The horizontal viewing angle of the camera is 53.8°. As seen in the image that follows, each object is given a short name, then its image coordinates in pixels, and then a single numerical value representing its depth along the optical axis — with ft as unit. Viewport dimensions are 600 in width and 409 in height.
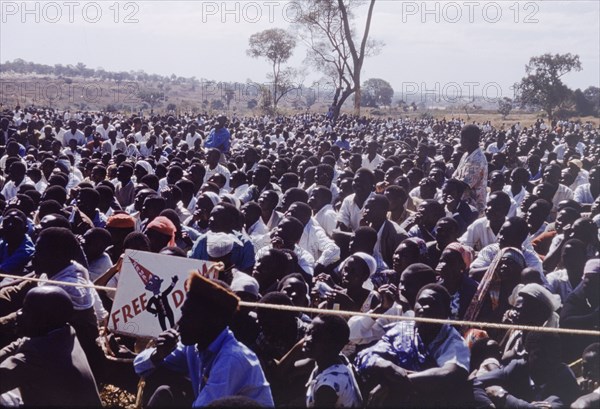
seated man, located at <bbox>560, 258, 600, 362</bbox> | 13.74
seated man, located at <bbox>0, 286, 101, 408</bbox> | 9.73
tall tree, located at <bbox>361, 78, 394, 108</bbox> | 269.44
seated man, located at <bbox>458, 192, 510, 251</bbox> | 19.17
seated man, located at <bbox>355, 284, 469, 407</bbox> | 10.76
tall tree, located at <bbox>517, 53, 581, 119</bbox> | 155.53
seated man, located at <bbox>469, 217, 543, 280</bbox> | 16.20
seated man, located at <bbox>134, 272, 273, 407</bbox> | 9.40
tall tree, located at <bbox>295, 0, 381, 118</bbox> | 112.37
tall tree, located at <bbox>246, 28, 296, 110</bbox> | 169.68
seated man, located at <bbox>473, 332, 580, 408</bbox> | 11.41
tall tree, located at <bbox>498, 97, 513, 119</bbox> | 163.43
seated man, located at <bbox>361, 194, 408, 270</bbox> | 18.86
